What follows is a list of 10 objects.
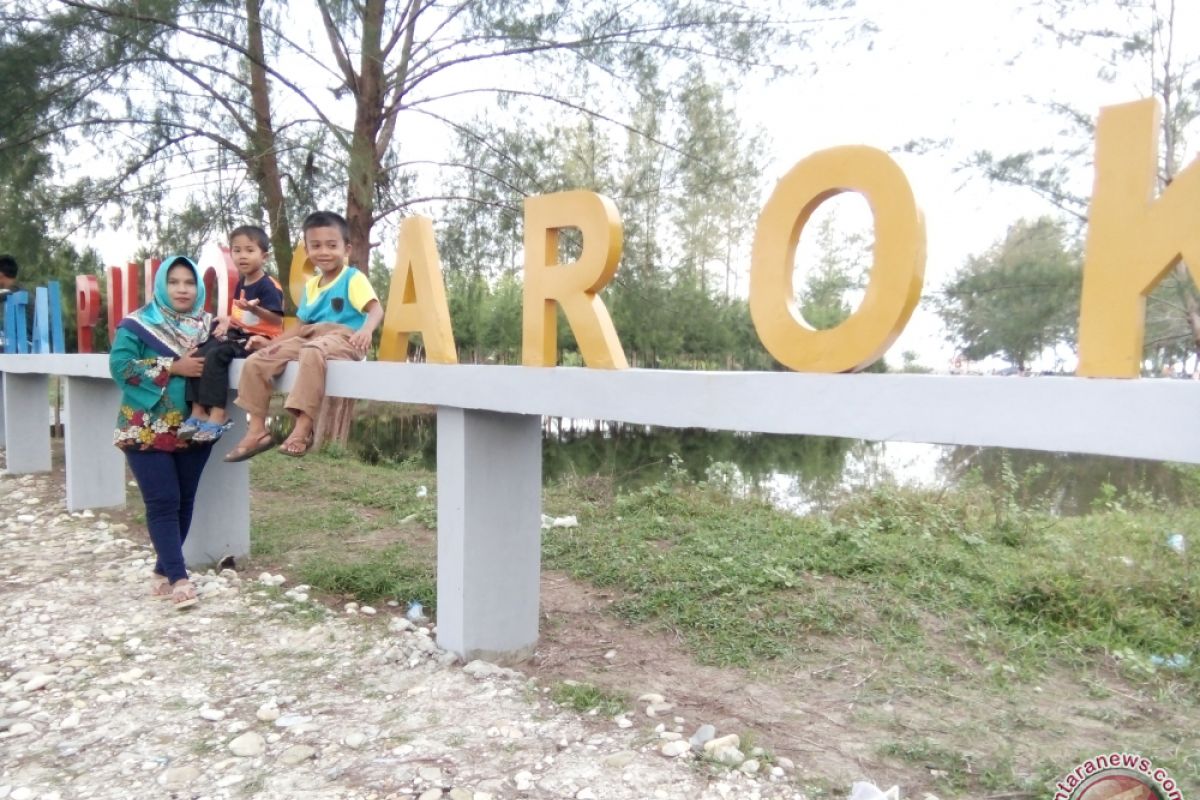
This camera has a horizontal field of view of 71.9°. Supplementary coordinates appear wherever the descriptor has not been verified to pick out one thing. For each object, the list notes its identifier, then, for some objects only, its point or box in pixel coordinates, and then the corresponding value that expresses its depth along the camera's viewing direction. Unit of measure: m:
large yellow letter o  1.78
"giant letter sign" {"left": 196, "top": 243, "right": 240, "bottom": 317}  3.99
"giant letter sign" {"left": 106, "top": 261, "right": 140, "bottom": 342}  4.99
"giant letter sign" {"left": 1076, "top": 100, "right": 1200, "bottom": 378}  1.48
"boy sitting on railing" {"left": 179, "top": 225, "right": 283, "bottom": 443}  3.68
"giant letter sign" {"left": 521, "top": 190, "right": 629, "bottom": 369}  2.37
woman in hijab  3.57
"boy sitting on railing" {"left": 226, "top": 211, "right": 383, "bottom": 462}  3.26
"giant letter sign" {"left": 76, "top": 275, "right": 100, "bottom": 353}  5.66
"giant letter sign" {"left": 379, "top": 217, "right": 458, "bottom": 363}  3.05
